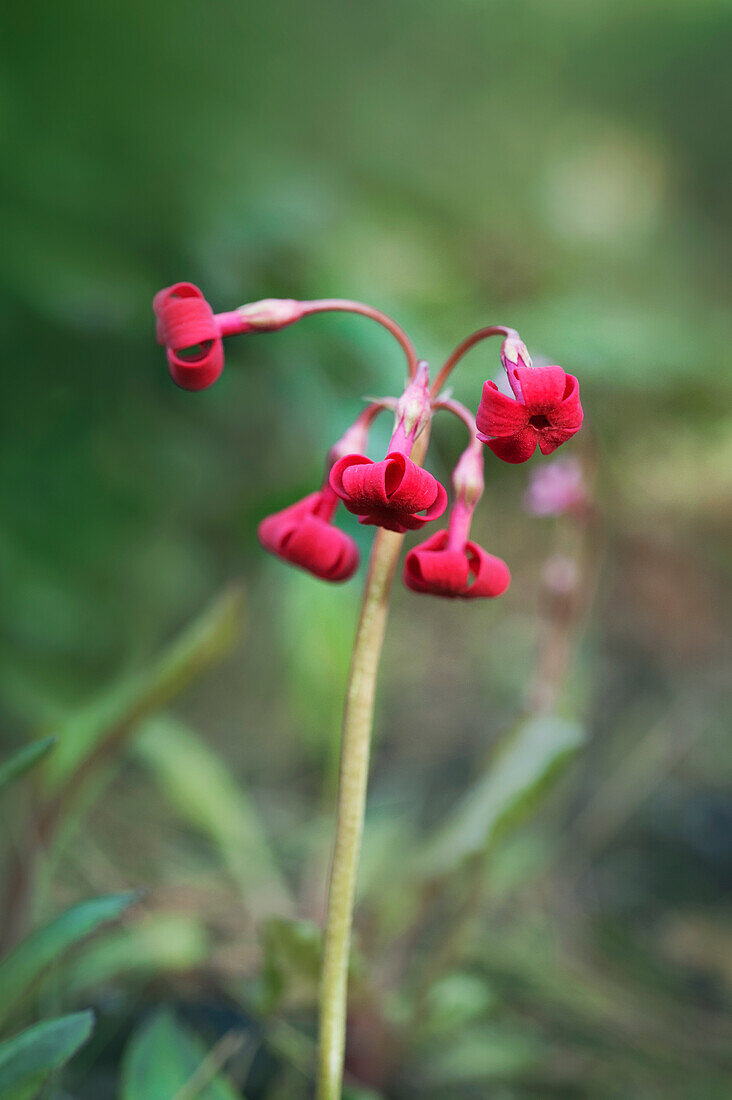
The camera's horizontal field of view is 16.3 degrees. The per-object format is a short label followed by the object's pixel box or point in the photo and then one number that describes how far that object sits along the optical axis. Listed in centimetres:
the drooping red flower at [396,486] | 23
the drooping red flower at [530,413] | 23
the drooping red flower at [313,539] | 25
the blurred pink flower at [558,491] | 34
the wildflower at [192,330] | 24
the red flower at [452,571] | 24
